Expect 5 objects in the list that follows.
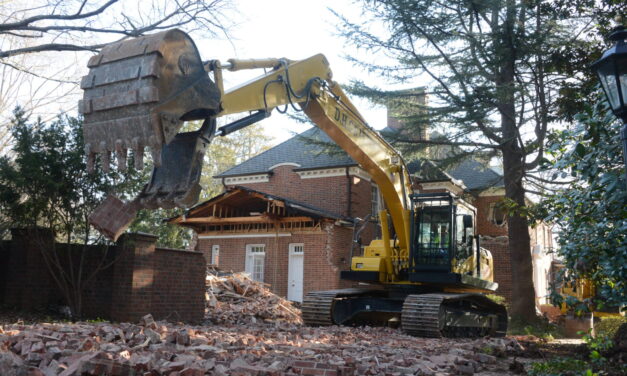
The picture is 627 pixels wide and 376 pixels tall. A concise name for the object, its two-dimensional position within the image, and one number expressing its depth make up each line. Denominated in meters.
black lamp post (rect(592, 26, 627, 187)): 5.09
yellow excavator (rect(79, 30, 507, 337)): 5.73
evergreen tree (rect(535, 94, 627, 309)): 5.88
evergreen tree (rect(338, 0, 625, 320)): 14.14
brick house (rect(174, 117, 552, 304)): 21.20
